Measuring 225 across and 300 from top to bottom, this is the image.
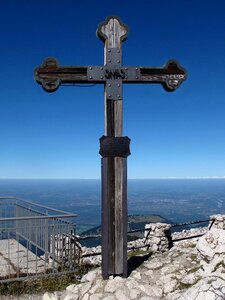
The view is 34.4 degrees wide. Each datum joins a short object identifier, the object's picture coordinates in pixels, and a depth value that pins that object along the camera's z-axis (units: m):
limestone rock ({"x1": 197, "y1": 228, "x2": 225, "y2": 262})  7.07
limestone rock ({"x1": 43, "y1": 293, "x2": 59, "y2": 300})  6.60
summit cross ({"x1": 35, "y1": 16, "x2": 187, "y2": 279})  6.83
